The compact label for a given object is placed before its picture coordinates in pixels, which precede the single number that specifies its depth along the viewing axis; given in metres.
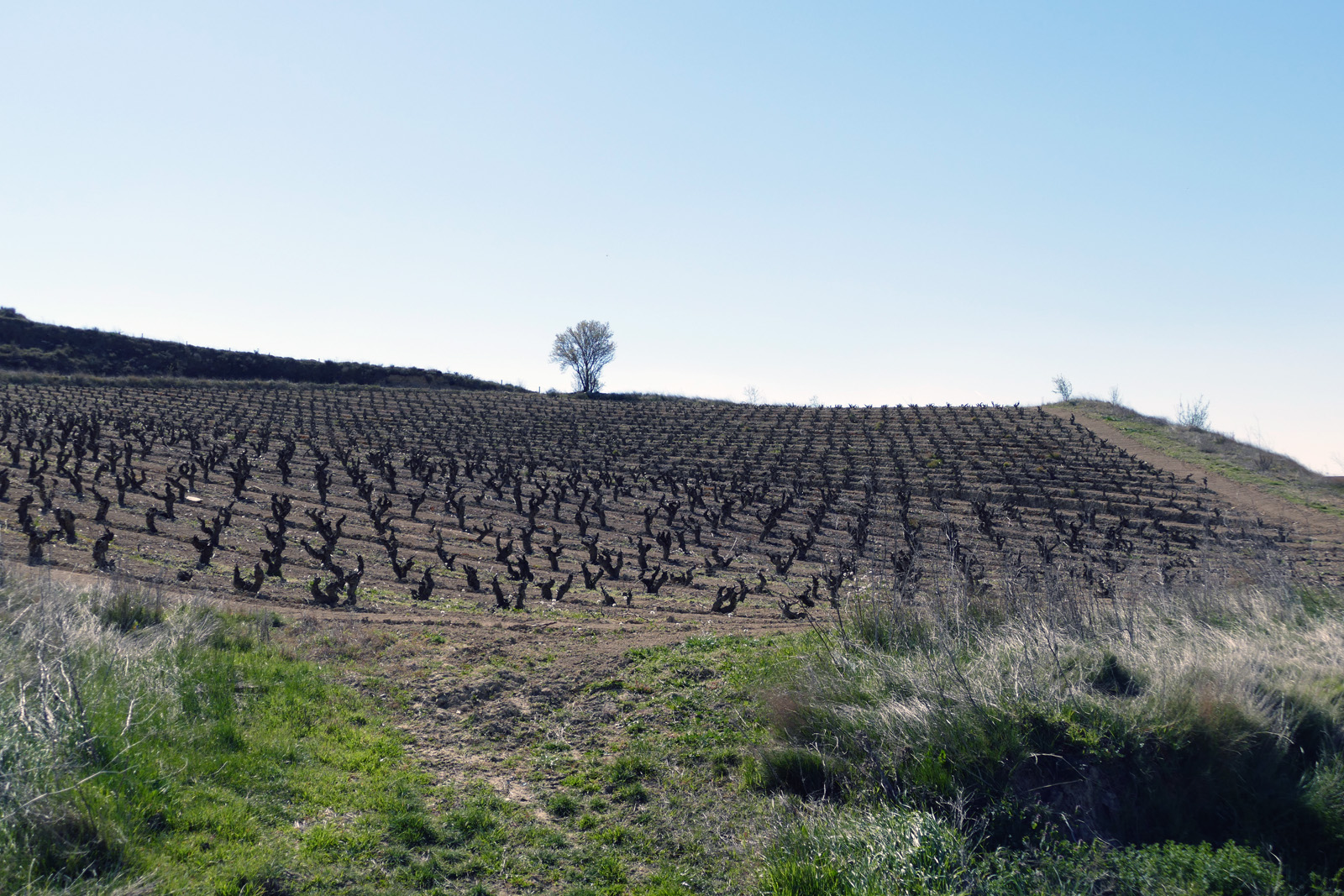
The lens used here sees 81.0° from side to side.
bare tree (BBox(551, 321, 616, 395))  84.81
